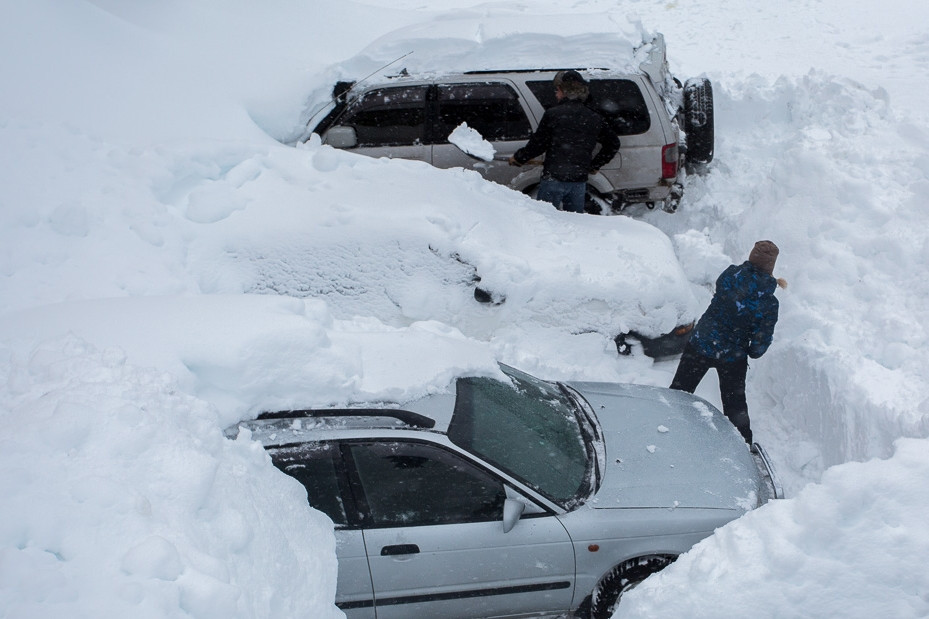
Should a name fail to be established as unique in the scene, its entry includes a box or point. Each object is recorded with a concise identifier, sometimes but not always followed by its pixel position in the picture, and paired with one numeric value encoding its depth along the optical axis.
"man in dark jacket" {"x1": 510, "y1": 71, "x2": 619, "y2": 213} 6.39
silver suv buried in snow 6.92
